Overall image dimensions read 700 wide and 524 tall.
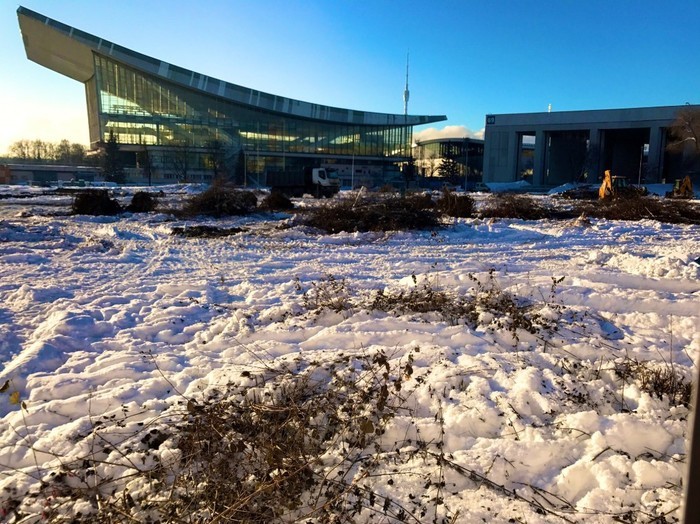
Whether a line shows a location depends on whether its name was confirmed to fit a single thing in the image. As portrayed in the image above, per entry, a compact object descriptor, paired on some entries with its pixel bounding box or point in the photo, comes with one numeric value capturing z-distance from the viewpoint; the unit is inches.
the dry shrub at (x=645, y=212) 746.8
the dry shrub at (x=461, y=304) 208.5
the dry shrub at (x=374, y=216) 603.2
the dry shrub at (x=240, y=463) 104.7
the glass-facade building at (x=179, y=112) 2851.9
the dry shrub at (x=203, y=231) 579.2
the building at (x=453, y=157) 3479.3
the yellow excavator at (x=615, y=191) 1080.0
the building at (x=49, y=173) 2844.5
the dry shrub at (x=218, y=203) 799.7
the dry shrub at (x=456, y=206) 804.0
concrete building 2329.0
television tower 3097.4
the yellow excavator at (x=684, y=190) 1374.3
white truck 1514.5
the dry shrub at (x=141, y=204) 889.7
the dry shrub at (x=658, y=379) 141.6
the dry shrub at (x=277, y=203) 924.6
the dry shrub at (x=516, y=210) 813.9
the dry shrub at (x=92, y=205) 807.7
